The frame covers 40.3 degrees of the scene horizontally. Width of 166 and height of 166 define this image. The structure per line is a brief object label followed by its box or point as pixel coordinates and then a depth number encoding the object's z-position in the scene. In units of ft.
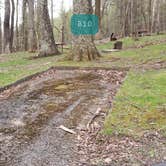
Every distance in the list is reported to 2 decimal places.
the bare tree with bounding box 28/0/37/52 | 38.60
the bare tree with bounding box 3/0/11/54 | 38.32
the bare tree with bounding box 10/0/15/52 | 49.20
